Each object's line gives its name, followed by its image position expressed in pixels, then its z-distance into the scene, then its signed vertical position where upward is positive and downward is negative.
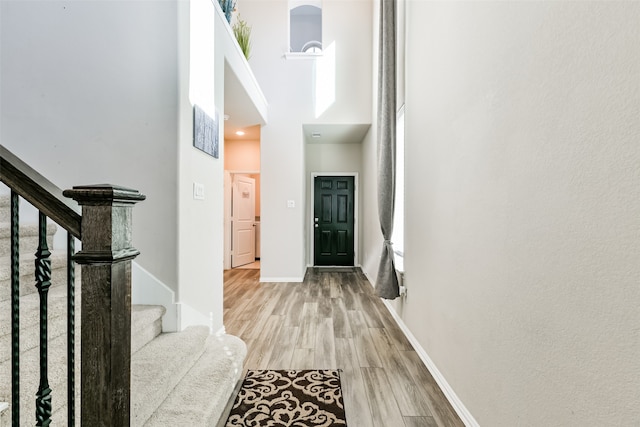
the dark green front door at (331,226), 6.14 -0.33
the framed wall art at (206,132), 2.16 +0.57
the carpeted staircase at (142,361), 1.18 -0.78
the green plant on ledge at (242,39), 3.50 +1.92
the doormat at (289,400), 1.62 -1.10
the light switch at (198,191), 2.16 +0.13
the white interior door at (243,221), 6.06 -0.24
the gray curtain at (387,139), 3.04 +0.72
